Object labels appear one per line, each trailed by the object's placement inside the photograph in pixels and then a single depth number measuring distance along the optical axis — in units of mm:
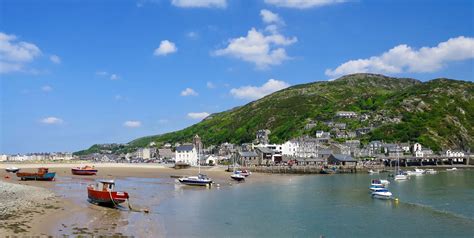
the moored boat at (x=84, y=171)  87438
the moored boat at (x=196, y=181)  68125
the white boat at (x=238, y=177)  81231
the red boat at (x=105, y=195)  40125
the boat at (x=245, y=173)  93312
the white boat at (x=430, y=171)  113438
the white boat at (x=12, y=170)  92538
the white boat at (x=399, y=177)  89000
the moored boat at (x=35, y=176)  68250
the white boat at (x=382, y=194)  54094
